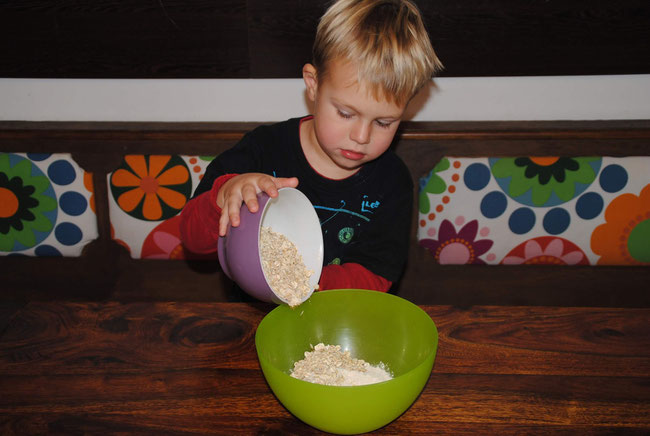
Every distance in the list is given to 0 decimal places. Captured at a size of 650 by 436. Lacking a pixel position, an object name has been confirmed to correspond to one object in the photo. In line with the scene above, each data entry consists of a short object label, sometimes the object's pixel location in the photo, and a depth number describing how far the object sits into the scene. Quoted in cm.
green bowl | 75
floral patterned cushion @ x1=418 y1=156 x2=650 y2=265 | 175
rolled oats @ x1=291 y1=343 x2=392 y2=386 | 90
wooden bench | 177
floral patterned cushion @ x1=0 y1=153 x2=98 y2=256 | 177
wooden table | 82
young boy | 108
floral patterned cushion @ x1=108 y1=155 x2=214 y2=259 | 177
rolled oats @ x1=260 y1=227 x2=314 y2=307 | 95
